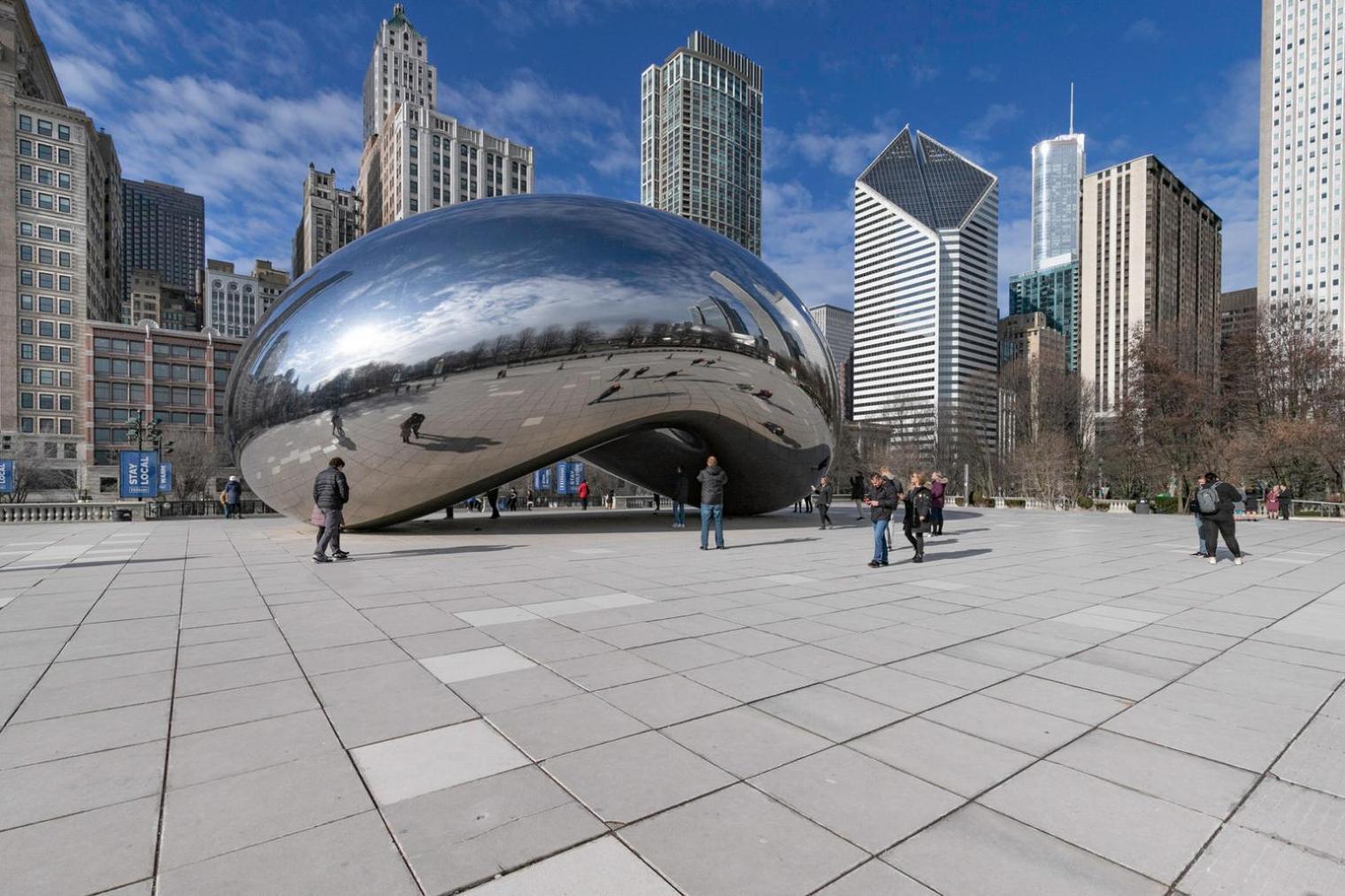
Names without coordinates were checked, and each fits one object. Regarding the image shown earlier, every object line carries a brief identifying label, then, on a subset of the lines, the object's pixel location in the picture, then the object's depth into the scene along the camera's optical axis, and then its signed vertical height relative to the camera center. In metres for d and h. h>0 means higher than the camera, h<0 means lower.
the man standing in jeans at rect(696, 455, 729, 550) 11.87 -0.93
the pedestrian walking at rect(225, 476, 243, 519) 20.60 -1.68
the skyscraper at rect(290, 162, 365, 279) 150.75 +53.25
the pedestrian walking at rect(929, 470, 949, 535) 14.65 -1.17
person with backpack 11.22 -1.07
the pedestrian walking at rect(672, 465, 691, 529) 17.59 -1.27
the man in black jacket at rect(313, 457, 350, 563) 9.79 -0.84
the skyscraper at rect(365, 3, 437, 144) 154.62 +89.43
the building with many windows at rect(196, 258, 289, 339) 164.88 +37.50
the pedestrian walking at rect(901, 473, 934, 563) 10.71 -1.07
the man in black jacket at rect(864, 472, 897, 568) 10.10 -0.95
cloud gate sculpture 11.09 +1.69
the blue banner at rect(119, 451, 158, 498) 22.19 -0.96
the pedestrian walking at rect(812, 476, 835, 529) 17.58 -1.38
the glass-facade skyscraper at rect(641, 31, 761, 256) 178.38 +83.55
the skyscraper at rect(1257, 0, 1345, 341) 98.62 +45.29
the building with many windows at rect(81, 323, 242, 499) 86.19 +8.61
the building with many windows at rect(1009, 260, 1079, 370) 176.88 +43.26
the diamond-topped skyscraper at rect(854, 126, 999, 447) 139.50 +39.62
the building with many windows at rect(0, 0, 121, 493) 81.56 +23.96
